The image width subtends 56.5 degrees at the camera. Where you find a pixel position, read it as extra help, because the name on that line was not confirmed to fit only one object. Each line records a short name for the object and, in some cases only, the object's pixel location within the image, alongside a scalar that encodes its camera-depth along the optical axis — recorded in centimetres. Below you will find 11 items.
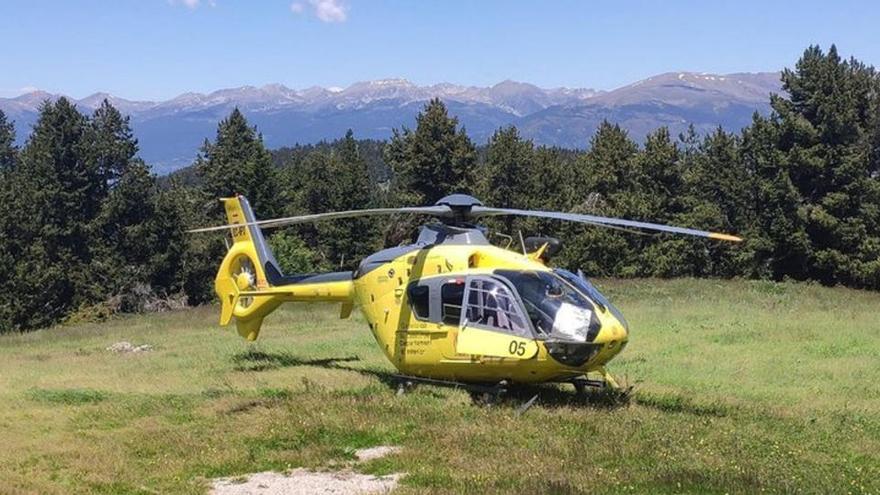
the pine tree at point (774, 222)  4616
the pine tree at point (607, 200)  5238
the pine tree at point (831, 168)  4488
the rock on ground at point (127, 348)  2452
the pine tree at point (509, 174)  5722
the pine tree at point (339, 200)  5722
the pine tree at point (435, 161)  5428
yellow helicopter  1285
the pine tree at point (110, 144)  5569
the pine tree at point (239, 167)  5694
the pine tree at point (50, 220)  4953
